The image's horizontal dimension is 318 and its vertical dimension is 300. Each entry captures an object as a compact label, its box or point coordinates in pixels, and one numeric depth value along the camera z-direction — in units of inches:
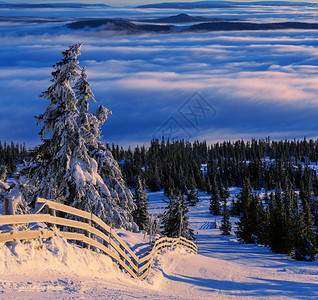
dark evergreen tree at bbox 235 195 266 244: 2369.6
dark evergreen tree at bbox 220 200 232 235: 3150.6
